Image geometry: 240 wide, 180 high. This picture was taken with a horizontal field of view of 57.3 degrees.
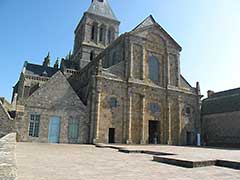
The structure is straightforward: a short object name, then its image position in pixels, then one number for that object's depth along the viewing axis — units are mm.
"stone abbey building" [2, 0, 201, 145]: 21462
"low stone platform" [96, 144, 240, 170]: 7945
